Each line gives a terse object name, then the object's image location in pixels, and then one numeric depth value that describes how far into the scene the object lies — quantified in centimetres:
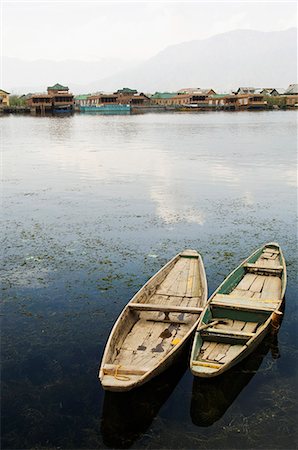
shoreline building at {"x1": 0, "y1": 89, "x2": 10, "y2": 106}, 15931
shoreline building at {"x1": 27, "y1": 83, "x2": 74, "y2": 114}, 15062
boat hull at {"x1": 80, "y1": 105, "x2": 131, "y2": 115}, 16625
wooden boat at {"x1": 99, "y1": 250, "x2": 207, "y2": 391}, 996
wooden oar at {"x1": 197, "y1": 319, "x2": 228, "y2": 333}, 1175
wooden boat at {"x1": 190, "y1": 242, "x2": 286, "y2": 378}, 1087
